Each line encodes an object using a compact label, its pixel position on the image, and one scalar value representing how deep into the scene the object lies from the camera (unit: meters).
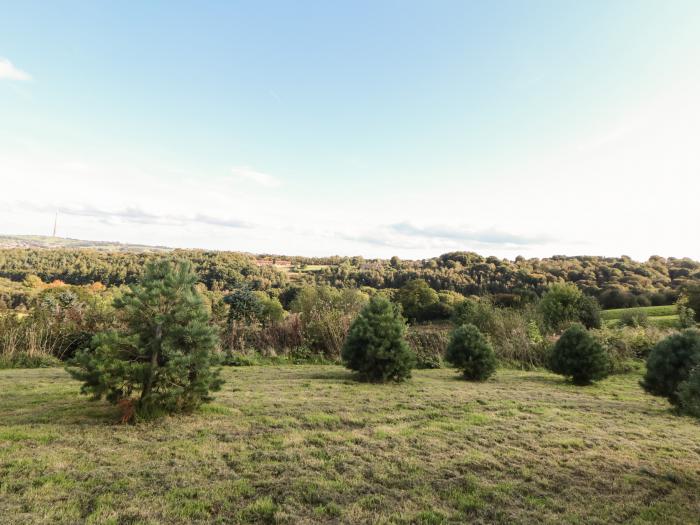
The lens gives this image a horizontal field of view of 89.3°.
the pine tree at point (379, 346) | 8.02
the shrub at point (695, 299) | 21.34
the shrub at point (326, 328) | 12.76
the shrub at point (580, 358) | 8.98
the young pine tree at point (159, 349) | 4.28
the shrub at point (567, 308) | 17.44
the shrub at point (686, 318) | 15.07
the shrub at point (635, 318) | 18.27
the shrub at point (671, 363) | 5.14
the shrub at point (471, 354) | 8.98
